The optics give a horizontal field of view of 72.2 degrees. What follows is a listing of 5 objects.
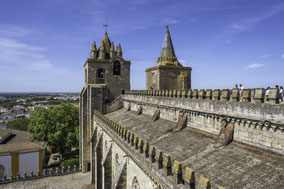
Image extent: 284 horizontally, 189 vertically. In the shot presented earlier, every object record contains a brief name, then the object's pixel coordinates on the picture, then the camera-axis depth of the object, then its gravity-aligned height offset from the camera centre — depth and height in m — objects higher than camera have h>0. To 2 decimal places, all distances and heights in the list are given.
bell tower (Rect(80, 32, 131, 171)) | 29.14 +1.07
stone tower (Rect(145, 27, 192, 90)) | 26.73 +2.49
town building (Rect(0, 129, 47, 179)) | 27.59 -10.03
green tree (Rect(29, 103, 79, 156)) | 34.44 -7.02
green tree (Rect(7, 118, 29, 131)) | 69.00 -12.70
